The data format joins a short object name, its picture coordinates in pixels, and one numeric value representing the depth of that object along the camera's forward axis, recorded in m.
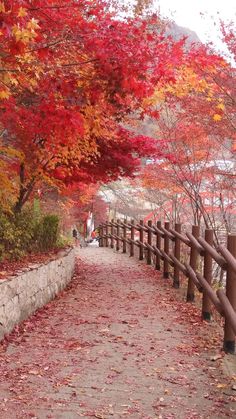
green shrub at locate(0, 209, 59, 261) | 8.12
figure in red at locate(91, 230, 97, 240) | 44.66
